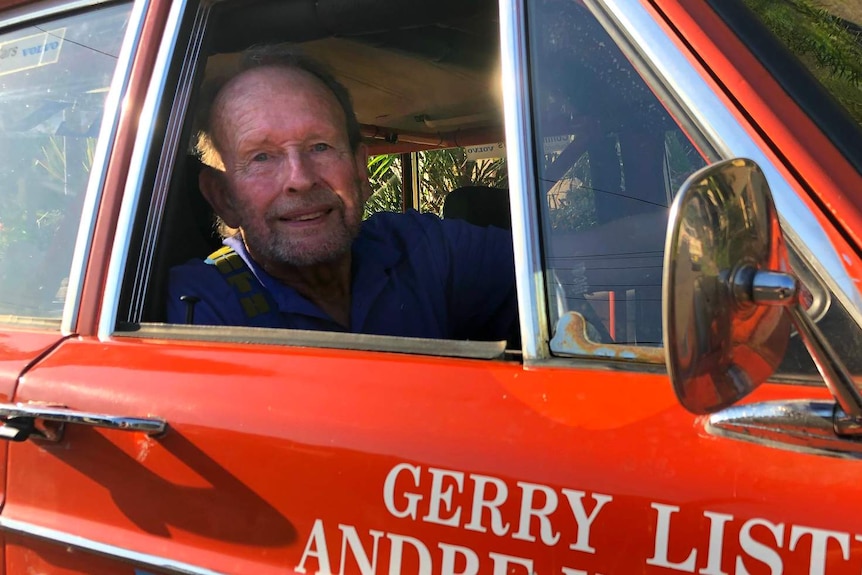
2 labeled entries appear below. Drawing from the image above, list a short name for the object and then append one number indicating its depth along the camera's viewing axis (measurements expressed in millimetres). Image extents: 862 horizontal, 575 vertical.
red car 888
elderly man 1857
